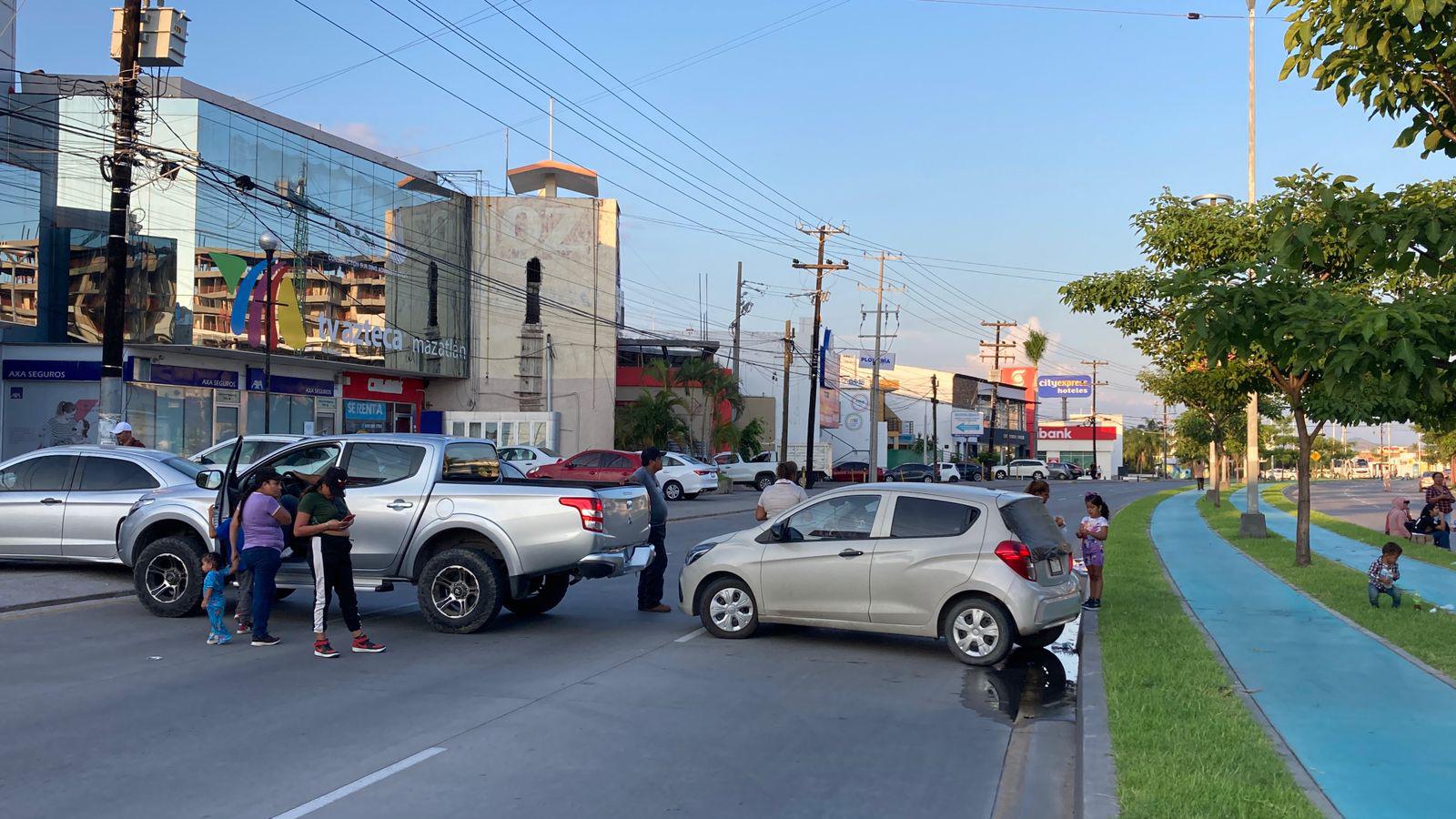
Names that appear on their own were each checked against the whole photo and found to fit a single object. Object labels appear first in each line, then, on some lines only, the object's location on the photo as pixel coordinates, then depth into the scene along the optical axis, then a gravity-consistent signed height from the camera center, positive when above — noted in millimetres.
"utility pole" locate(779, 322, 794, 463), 48269 +3353
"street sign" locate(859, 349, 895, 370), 77581 +5279
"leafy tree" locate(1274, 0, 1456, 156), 7711 +2635
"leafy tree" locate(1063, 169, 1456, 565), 6902 +899
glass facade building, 32375 +4471
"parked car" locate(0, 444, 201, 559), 14375 -952
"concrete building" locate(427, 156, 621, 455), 50938 +5102
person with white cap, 17703 -242
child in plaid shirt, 13836 -1530
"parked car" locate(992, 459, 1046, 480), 86375 -2163
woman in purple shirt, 10797 -1037
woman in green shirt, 10453 -1034
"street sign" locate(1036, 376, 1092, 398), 119250 +5339
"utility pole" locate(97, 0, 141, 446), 16688 +2854
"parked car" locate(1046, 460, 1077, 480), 90812 -2488
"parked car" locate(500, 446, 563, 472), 36938 -913
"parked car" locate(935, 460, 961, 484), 68500 -2014
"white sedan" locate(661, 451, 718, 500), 41094 -1596
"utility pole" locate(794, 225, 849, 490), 51688 +6006
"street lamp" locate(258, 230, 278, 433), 24453 +2981
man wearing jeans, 13711 -1342
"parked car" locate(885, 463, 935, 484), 62538 -1992
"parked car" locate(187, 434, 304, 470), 17438 -469
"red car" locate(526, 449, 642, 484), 35281 -1094
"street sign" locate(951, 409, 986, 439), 98188 +1228
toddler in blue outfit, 10898 -1598
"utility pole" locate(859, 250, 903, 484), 56219 +1942
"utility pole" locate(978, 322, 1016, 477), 89625 +6187
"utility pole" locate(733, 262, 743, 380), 59969 +5479
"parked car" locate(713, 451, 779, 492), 53531 -1747
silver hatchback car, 10648 -1262
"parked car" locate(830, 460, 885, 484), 64694 -1993
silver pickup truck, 11734 -1040
